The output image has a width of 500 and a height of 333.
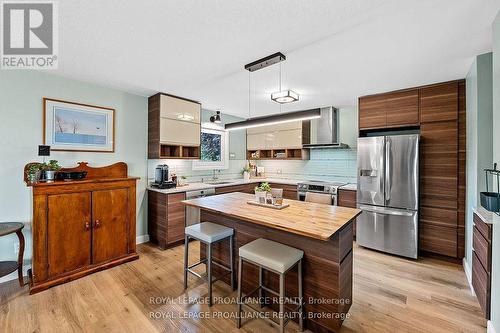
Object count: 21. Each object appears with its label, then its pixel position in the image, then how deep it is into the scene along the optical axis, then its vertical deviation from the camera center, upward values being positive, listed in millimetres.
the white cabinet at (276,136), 4973 +715
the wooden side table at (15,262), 2296 -1044
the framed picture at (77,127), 2896 +548
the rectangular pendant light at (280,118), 2523 +598
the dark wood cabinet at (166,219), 3500 -883
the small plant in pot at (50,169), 2551 -49
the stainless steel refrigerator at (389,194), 3156 -424
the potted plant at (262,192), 2498 -306
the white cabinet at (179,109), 3701 +1012
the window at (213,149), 4805 +385
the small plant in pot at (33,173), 2488 -93
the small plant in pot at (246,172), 5641 -172
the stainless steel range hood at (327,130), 4438 +734
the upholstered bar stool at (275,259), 1678 -758
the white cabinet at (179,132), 3719 +597
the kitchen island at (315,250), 1744 -728
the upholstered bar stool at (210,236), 2193 -746
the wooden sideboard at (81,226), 2432 -768
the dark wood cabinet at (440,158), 3033 +112
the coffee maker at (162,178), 3766 -222
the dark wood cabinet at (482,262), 1848 -890
